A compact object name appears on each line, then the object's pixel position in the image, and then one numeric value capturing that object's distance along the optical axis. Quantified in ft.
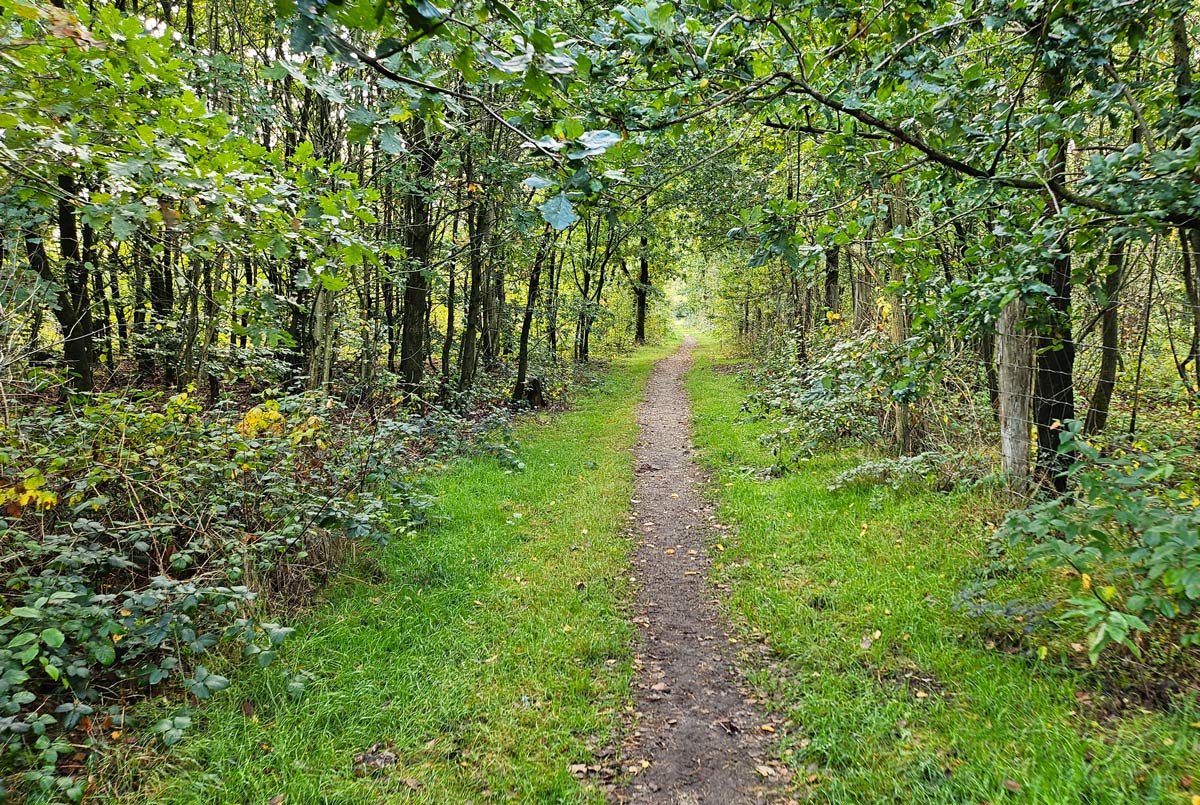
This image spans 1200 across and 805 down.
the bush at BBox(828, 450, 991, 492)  20.48
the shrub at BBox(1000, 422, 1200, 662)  9.02
